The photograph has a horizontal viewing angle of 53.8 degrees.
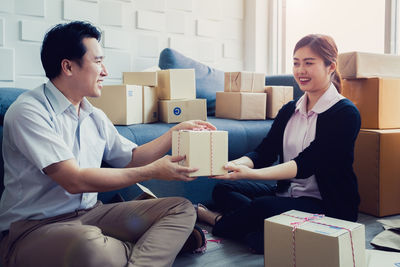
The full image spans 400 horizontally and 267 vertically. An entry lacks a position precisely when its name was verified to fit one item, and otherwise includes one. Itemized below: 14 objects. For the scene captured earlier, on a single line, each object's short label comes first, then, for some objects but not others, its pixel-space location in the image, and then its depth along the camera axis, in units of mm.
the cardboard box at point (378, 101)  2416
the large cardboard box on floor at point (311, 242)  1303
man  1289
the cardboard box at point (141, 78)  2621
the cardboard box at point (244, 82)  2855
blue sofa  1952
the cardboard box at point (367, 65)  2426
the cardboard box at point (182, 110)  2527
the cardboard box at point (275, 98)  2973
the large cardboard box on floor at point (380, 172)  2338
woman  1741
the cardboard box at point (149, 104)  2473
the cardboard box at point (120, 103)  2305
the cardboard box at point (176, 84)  2580
